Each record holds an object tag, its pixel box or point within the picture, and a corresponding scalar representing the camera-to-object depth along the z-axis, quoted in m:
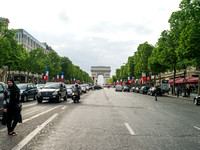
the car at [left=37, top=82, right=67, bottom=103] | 17.38
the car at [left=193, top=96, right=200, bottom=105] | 20.58
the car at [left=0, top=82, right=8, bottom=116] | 8.66
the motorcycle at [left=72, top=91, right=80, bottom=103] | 18.75
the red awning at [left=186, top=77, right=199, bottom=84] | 37.52
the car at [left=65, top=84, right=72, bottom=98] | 25.95
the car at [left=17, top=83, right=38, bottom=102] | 18.73
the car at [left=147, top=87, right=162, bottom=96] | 39.33
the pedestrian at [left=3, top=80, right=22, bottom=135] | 6.10
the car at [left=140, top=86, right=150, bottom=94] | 45.79
